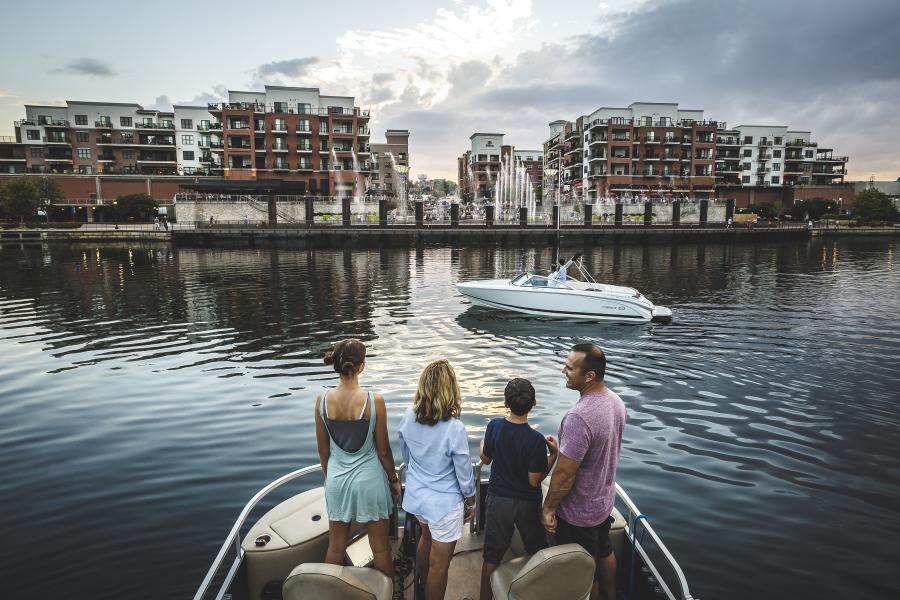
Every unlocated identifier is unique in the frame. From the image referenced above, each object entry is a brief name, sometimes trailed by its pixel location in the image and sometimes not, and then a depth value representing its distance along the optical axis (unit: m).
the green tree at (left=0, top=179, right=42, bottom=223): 65.44
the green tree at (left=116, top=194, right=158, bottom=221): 73.75
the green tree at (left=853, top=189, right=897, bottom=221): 82.75
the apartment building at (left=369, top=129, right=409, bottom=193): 141.75
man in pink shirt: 3.89
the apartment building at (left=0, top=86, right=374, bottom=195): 79.19
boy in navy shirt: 3.88
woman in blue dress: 4.07
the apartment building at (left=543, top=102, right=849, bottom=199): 92.94
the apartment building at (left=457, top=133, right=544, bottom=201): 134.00
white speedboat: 18.92
